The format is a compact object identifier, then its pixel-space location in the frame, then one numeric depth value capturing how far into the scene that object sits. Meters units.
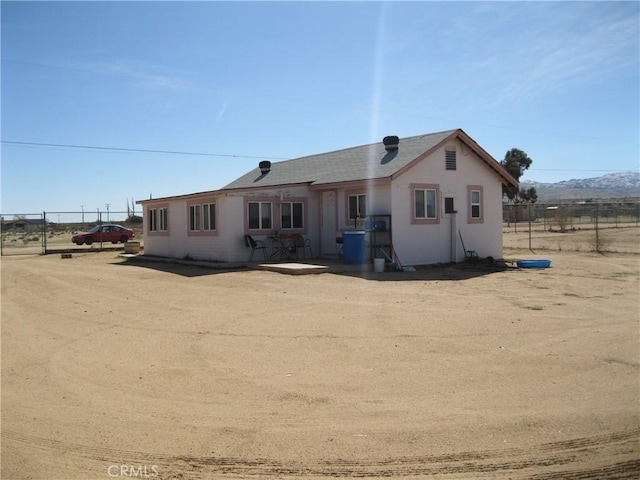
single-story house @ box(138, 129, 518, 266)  19.55
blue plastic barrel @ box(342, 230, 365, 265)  18.66
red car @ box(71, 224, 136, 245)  36.47
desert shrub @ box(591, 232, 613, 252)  24.27
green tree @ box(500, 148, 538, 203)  74.76
